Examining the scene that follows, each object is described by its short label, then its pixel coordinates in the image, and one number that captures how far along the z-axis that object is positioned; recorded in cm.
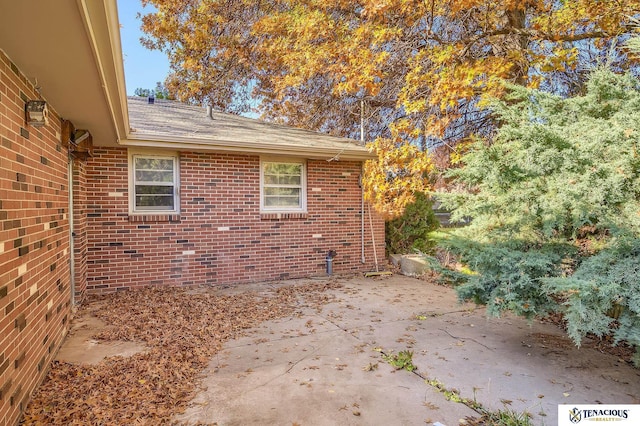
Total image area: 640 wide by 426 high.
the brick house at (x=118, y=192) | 261
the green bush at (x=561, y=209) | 318
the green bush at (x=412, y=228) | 1024
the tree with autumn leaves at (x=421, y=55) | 695
